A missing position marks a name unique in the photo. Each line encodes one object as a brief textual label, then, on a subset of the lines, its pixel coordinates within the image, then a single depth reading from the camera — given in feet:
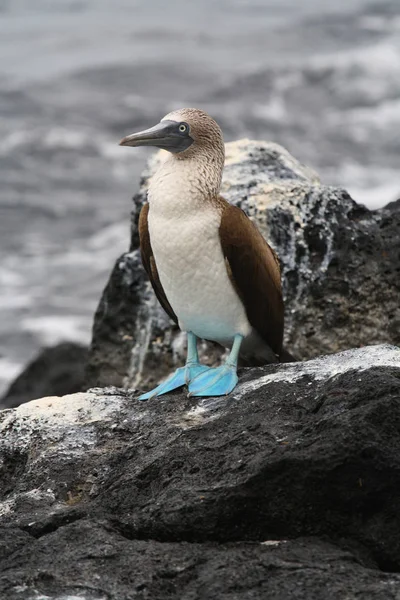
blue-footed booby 32.42
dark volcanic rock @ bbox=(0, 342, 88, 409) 63.05
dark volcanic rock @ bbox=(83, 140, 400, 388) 42.52
